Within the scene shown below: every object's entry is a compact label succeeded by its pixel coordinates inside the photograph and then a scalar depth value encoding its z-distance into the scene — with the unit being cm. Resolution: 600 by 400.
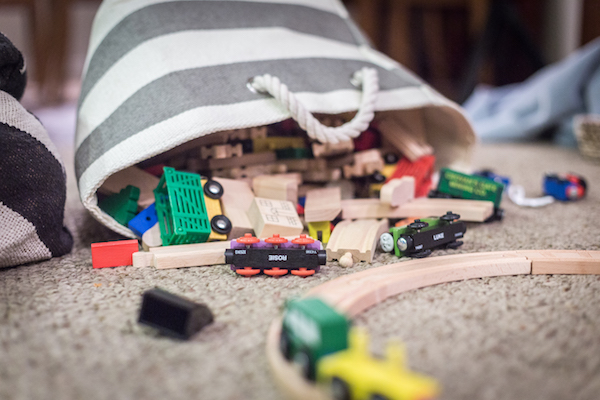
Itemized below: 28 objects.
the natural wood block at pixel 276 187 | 96
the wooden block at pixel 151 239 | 82
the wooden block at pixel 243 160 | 101
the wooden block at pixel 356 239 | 79
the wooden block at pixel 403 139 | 117
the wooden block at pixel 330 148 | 105
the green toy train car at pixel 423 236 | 79
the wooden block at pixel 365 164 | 108
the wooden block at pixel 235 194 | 90
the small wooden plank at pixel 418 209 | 94
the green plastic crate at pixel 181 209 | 80
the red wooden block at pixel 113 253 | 77
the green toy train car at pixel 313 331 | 44
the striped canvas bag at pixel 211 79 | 84
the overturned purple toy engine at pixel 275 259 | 73
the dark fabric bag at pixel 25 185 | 74
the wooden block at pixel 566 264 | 73
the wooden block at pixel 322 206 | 88
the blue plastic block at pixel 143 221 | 85
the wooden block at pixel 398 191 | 92
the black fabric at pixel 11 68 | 80
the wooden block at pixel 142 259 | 78
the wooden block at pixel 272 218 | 83
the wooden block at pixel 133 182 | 92
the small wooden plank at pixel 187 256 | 77
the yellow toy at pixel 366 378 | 38
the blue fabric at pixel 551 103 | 199
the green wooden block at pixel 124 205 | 88
